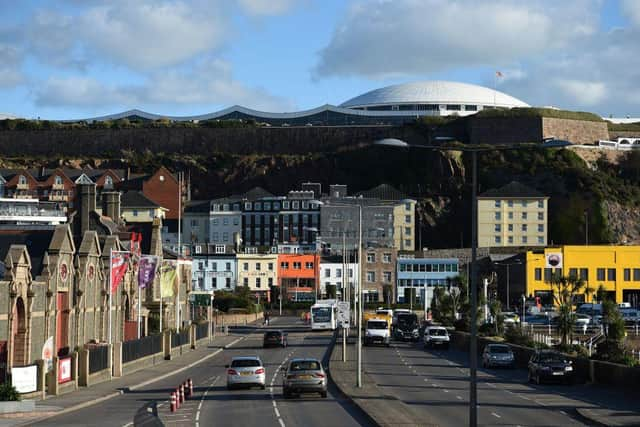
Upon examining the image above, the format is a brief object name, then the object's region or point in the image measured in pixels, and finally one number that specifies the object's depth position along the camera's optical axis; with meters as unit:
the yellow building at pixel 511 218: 192.75
